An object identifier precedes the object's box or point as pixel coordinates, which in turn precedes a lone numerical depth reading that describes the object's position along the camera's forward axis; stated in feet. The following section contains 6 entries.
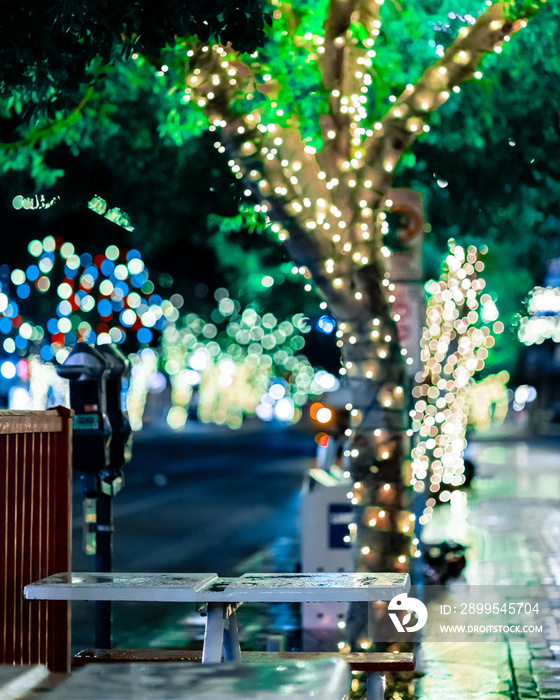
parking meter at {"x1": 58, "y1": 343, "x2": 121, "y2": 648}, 42.08
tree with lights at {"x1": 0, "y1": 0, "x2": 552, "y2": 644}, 42.16
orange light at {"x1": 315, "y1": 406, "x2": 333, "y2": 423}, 76.41
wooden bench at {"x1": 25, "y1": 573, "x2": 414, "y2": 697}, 27.30
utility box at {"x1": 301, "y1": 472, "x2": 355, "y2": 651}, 50.93
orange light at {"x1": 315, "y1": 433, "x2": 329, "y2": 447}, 80.89
